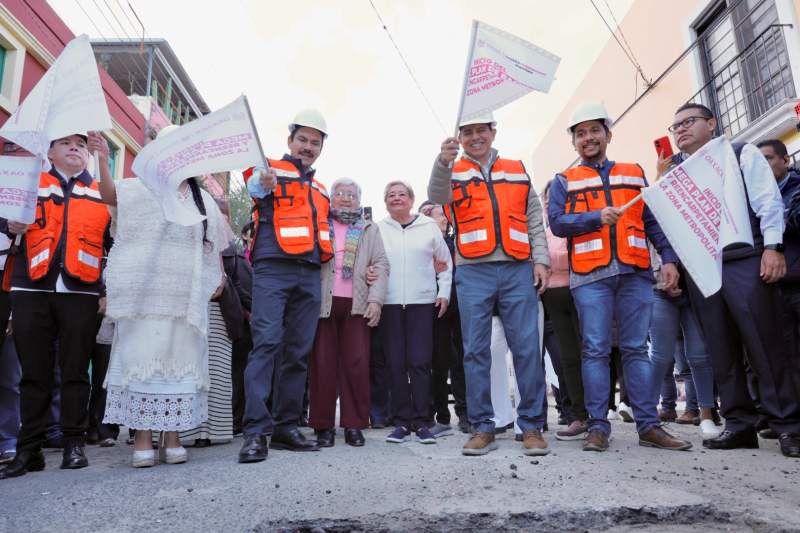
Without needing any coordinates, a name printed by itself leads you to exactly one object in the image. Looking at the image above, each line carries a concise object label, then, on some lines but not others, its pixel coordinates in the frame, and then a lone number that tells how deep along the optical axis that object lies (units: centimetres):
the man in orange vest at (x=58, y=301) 301
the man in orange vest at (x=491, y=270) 337
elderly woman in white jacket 395
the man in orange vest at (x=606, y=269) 329
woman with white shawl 295
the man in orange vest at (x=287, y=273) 332
